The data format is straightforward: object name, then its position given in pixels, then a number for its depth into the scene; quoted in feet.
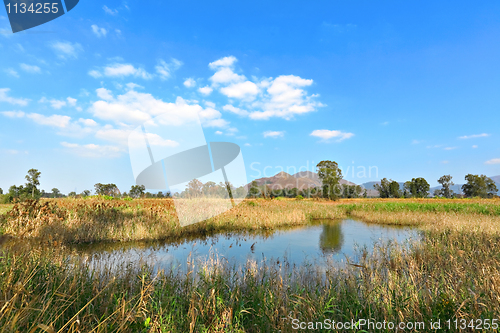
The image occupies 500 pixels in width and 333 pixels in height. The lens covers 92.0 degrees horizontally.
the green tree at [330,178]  138.82
